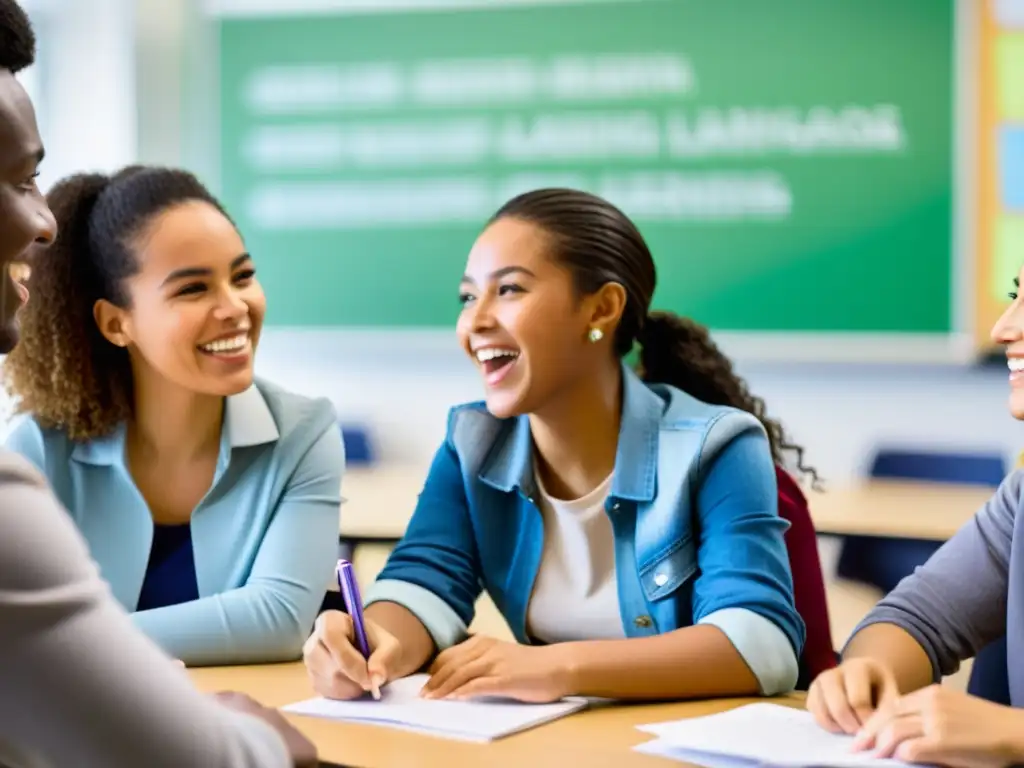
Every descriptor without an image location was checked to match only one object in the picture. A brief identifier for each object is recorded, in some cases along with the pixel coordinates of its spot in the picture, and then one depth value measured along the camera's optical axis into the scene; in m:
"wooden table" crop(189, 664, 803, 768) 1.35
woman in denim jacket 1.84
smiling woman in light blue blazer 2.04
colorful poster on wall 4.69
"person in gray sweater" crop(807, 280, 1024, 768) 1.63
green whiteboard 4.86
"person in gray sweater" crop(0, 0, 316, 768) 0.73
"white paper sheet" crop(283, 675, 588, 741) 1.45
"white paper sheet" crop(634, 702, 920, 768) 1.29
